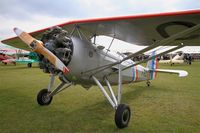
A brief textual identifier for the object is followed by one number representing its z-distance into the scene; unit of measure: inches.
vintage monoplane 154.8
